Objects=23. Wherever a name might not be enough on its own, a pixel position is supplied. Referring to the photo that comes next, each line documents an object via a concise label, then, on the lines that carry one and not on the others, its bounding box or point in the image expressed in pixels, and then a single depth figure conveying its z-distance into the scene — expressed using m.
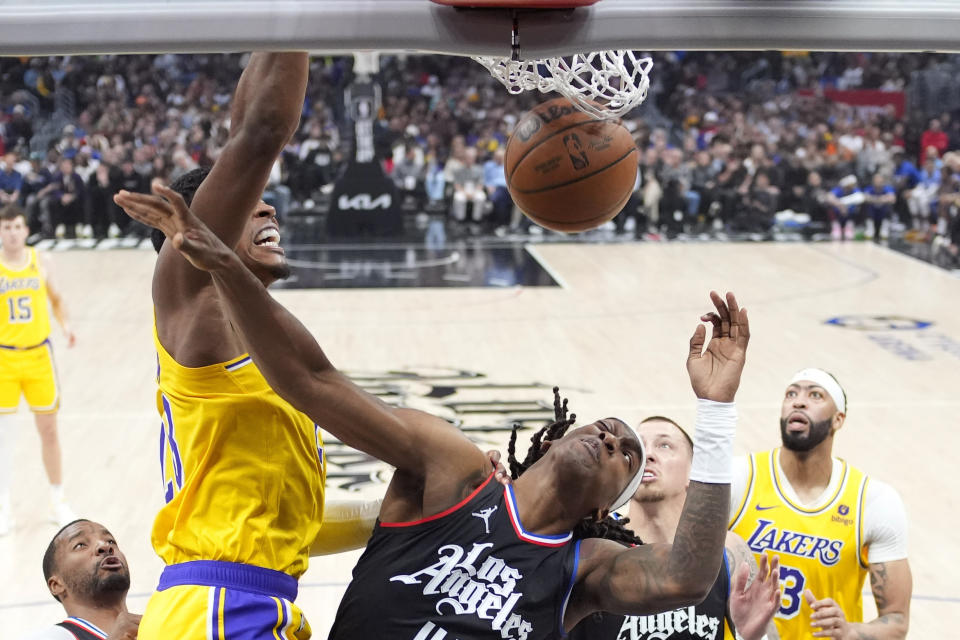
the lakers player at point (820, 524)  4.40
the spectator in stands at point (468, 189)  18.77
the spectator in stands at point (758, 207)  18.55
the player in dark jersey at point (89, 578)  4.02
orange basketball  3.44
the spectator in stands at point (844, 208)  18.31
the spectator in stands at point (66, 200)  18.02
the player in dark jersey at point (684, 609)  3.55
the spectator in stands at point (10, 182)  17.86
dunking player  2.94
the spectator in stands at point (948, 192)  16.88
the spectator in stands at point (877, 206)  18.05
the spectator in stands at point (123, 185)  18.25
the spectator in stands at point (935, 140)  20.05
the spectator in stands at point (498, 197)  18.67
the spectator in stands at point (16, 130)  21.41
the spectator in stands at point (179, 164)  18.34
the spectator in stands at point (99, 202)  18.17
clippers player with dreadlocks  2.74
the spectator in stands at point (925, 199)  18.00
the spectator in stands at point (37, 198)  17.98
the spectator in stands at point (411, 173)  19.30
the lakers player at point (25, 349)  7.01
